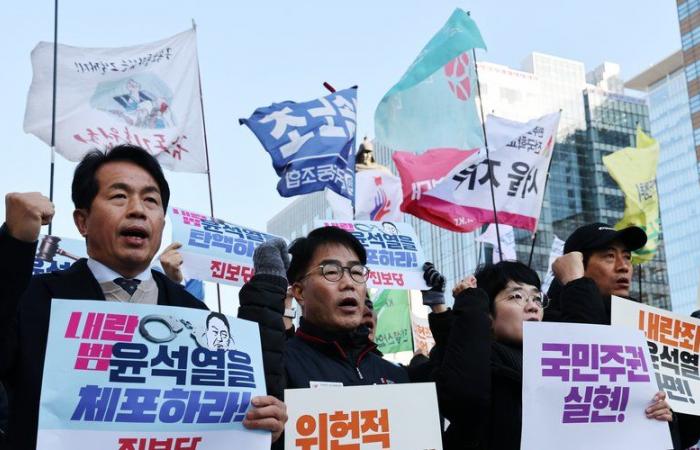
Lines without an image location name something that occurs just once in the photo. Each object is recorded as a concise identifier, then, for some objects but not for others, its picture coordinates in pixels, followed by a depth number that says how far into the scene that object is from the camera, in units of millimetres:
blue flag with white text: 8547
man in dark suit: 2068
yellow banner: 10336
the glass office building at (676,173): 76562
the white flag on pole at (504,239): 14205
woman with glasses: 3180
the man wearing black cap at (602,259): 3887
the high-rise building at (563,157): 77750
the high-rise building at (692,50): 60300
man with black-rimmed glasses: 3076
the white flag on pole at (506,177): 8495
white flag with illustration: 8219
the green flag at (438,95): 9195
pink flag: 8469
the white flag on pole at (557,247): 12877
